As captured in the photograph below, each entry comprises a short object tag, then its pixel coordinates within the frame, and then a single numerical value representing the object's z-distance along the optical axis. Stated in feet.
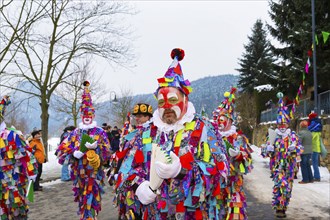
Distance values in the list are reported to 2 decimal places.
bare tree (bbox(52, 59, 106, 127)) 81.90
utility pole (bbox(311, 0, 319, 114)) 46.04
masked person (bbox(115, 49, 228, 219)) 11.01
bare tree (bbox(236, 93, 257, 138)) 110.01
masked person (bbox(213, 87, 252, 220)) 20.28
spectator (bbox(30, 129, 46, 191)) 35.76
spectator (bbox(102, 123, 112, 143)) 55.57
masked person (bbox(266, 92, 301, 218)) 24.66
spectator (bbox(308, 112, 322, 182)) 38.29
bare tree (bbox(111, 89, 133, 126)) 123.51
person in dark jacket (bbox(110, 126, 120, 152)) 55.36
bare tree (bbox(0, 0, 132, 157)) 56.80
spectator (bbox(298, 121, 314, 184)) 36.63
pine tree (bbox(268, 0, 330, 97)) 62.18
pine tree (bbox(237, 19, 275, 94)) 134.10
